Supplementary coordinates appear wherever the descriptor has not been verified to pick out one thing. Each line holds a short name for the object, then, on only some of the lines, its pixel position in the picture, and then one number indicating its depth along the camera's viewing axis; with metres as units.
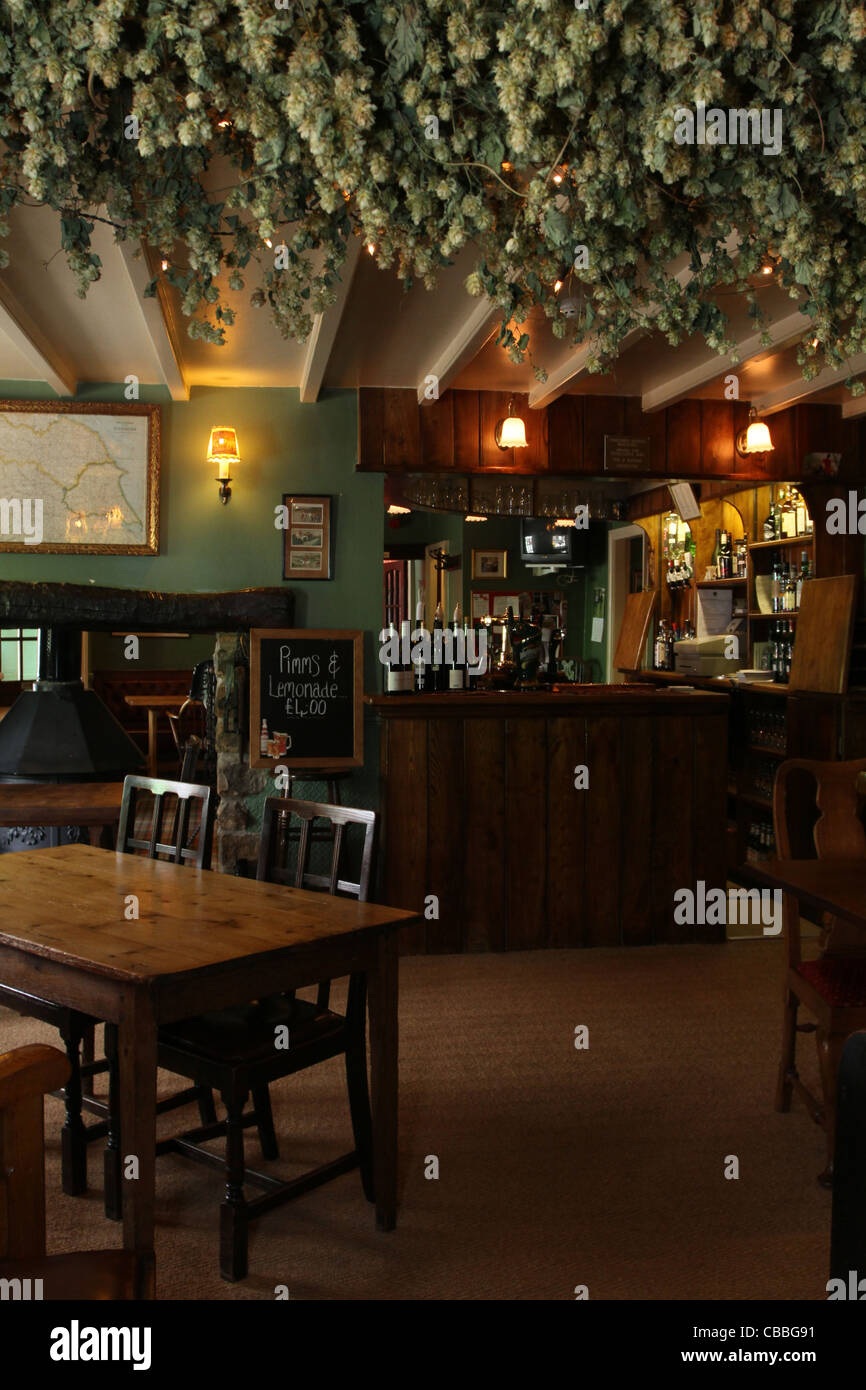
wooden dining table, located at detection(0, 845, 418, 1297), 2.25
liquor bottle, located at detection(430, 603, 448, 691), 5.69
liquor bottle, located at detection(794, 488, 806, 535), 6.20
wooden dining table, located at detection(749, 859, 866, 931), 2.87
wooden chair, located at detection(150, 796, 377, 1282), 2.55
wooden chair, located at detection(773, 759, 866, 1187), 3.03
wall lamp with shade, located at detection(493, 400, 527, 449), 5.35
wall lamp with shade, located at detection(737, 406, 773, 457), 5.69
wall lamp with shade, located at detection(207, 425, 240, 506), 5.33
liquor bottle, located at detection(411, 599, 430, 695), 5.65
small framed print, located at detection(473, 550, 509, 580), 9.36
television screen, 8.76
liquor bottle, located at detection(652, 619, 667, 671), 7.73
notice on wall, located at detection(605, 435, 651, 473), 5.66
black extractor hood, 4.43
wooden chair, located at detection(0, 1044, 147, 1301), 1.25
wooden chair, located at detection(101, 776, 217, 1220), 2.86
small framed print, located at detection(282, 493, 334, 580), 5.55
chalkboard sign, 5.46
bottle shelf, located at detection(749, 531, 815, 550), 6.10
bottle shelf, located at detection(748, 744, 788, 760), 6.26
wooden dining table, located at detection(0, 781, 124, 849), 4.25
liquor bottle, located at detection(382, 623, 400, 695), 5.44
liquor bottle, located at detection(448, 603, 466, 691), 5.66
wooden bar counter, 5.28
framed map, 5.32
